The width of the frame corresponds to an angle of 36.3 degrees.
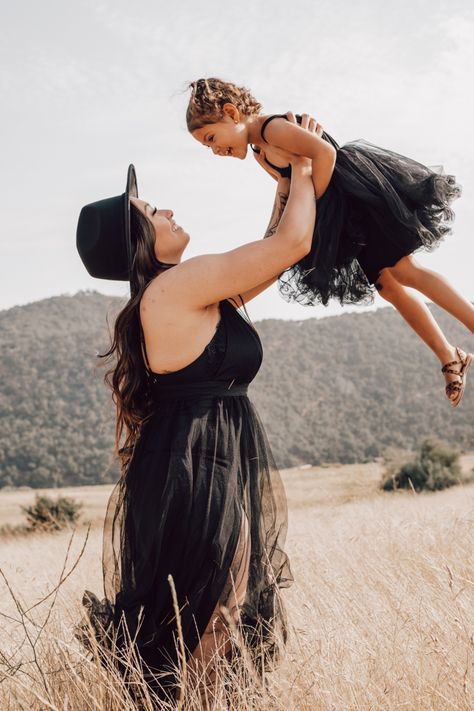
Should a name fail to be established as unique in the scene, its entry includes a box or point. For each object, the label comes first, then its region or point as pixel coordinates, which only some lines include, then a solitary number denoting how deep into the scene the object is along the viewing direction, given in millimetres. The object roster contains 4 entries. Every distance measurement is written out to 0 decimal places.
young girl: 3150
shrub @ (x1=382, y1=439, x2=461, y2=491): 21942
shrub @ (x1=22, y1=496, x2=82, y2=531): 19920
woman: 2418
